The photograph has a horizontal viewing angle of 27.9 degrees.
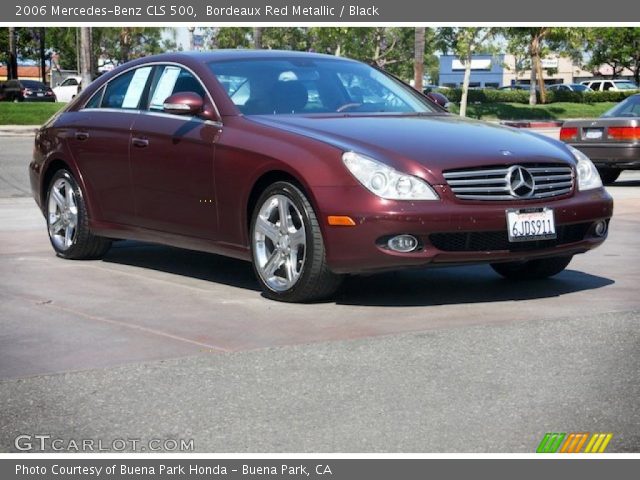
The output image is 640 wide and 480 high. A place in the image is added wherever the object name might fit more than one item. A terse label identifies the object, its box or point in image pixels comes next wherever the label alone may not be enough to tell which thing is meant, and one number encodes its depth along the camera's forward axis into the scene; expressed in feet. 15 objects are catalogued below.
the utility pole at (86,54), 131.03
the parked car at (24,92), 177.06
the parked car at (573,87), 229.58
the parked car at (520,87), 269.48
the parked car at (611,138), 54.54
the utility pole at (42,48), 231.09
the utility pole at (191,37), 166.67
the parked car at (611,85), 230.15
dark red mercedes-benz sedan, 23.41
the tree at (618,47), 261.03
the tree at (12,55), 192.65
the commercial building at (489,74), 423.23
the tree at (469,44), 138.45
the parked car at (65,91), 187.73
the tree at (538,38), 174.81
